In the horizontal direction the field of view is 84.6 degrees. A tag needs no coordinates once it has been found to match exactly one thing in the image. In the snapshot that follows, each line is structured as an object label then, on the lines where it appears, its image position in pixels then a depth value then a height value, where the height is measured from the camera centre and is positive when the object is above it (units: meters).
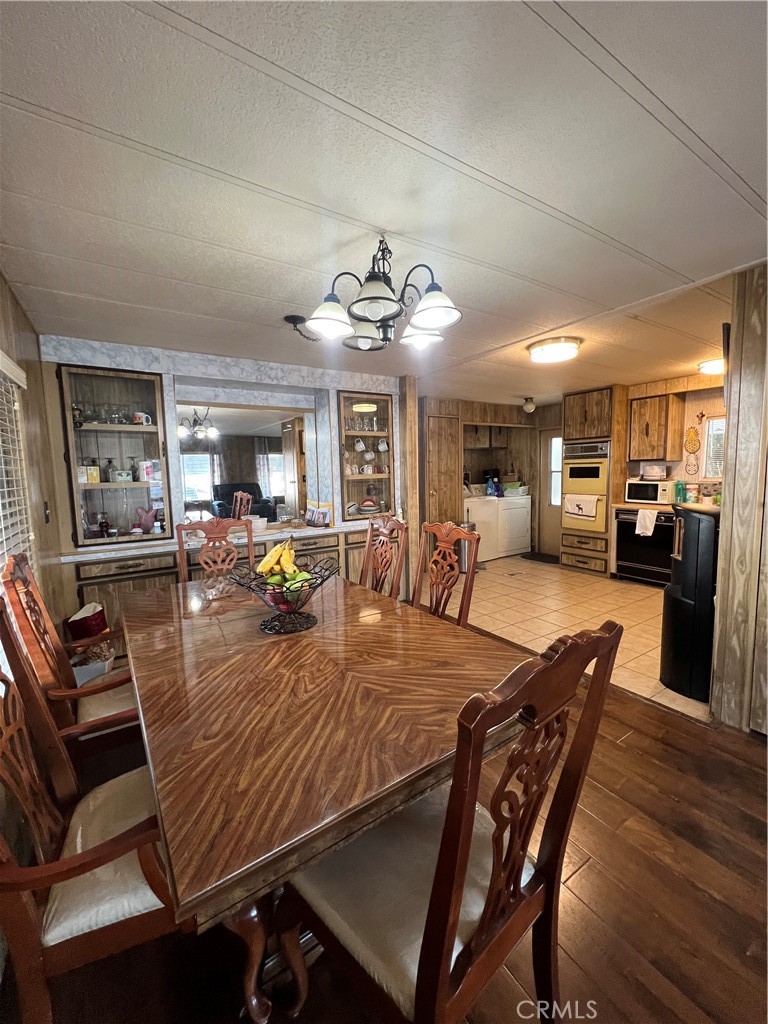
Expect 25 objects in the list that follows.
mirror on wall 4.63 +0.18
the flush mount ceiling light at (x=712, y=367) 3.97 +0.94
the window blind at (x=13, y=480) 1.79 -0.01
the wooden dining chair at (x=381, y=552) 2.54 -0.50
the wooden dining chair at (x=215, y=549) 2.75 -0.50
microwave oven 4.80 -0.31
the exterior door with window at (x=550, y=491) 6.63 -0.37
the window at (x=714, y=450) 4.71 +0.16
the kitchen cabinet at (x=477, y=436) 6.58 +0.51
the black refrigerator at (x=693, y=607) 2.48 -0.86
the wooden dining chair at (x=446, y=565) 2.05 -0.49
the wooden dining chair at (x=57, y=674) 1.34 -0.72
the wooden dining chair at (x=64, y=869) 0.82 -0.92
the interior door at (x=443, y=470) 5.47 -0.01
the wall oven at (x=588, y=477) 5.29 -0.13
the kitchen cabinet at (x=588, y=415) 5.18 +0.65
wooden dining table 0.72 -0.63
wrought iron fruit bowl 1.73 -0.53
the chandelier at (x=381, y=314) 1.51 +0.59
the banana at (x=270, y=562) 1.81 -0.38
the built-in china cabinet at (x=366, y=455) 4.25 +0.16
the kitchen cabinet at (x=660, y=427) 4.88 +0.44
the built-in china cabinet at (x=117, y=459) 3.15 +0.13
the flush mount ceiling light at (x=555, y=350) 3.16 +0.89
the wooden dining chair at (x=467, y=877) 0.65 -0.91
